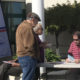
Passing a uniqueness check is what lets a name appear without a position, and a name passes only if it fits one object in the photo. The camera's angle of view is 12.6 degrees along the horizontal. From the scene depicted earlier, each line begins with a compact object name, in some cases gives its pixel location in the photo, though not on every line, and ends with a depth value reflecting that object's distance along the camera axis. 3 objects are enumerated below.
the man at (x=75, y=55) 5.53
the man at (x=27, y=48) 5.35
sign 12.60
